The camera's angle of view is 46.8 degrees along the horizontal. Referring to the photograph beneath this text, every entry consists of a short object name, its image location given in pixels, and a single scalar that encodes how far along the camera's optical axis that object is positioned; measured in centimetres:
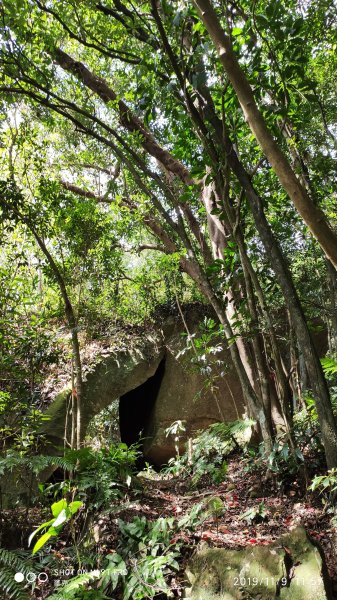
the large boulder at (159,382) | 707
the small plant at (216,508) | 324
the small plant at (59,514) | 221
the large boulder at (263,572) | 228
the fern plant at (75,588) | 229
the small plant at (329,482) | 287
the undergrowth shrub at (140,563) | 246
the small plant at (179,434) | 738
